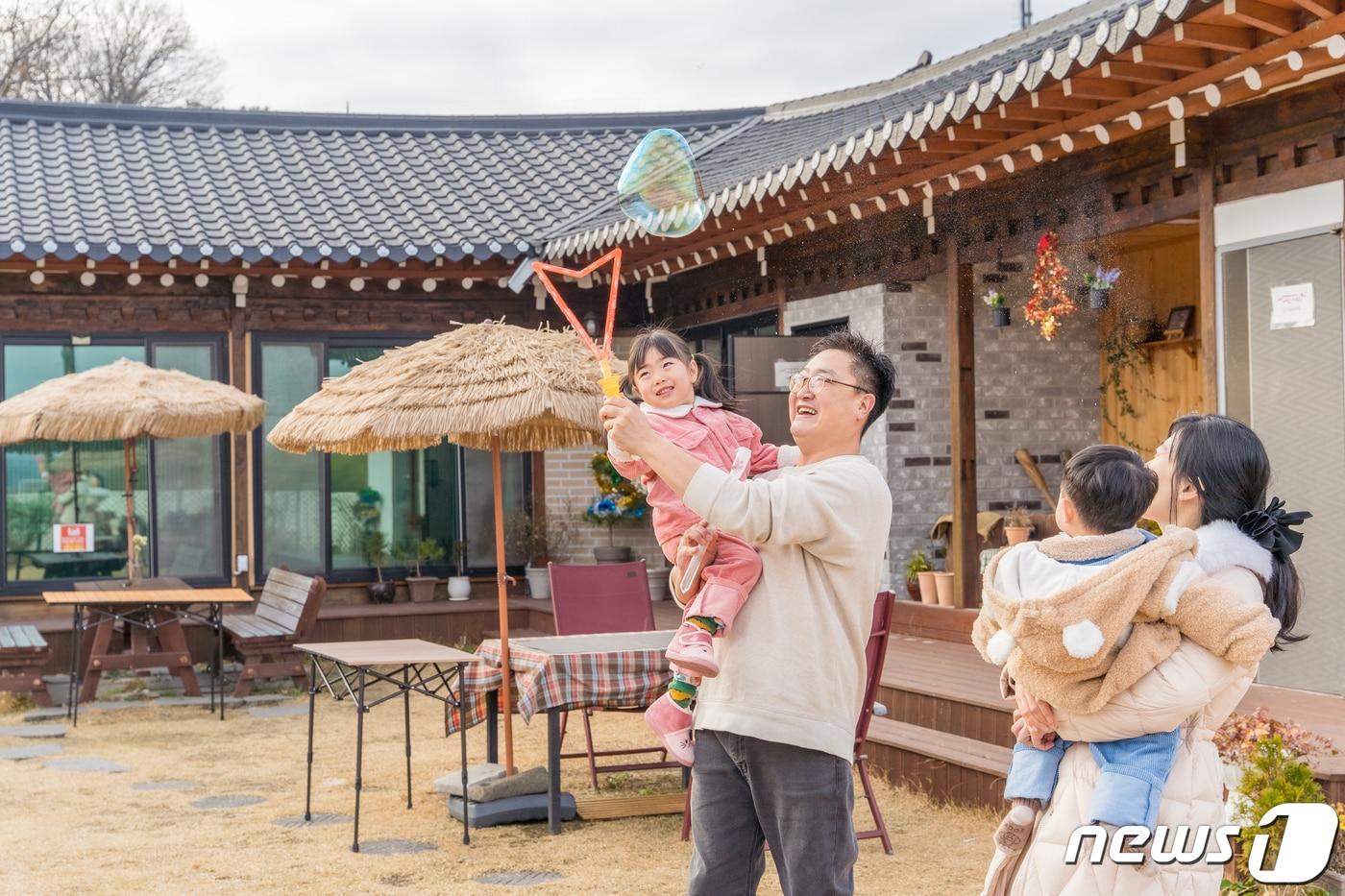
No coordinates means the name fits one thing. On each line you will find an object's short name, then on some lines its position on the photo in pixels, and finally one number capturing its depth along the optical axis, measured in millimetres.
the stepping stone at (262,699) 8789
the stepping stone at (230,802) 6090
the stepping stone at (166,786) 6465
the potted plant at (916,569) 8453
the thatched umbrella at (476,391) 5738
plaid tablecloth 5332
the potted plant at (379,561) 10953
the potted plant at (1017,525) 7789
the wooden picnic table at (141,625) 8359
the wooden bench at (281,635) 8617
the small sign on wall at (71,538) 10539
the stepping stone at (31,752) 7161
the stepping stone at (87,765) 6844
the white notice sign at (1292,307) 5762
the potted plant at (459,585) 11125
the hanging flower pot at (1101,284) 7117
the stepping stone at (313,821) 5707
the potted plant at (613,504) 11000
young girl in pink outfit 2814
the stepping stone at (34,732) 7754
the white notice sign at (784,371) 8422
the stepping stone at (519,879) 4859
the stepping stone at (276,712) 8336
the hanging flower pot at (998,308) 8039
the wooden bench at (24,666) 8375
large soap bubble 3572
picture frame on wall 8758
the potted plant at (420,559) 11047
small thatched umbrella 8758
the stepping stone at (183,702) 8672
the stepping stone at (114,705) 8491
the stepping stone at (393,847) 5270
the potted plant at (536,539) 11320
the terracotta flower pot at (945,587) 8156
